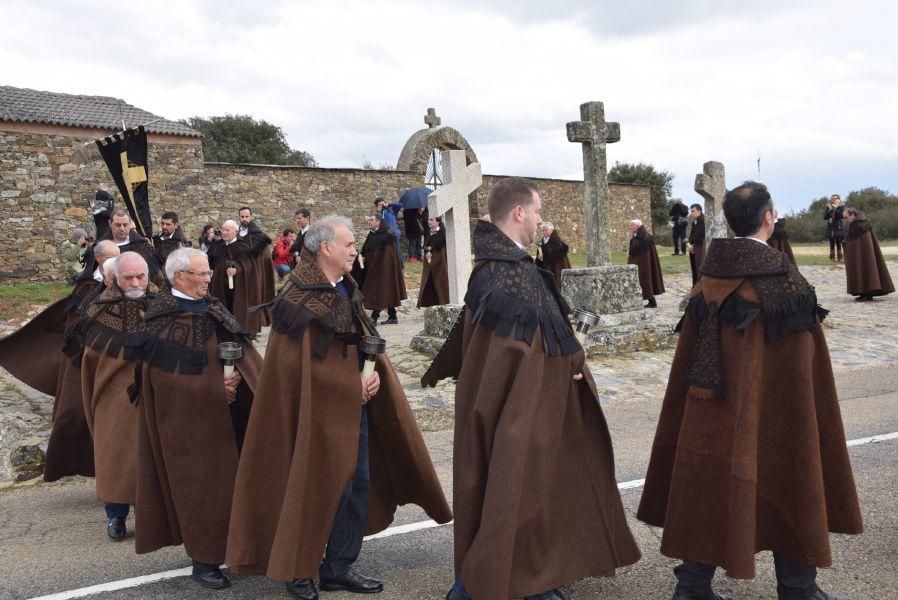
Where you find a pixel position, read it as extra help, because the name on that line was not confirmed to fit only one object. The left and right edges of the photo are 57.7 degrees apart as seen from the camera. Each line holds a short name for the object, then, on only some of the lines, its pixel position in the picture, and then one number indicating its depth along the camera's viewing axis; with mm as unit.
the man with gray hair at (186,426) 4238
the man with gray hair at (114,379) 4973
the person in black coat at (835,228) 21459
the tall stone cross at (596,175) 11578
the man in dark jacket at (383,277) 14258
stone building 18062
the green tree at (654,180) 44250
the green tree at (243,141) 41375
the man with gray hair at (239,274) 12477
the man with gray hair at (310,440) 3855
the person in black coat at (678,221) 26250
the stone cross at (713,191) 13594
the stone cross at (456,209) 10328
